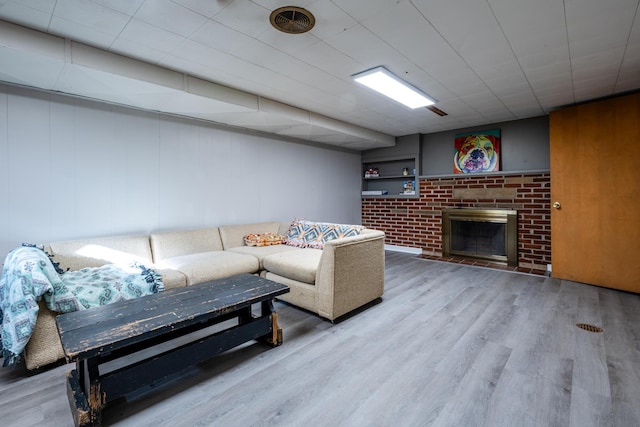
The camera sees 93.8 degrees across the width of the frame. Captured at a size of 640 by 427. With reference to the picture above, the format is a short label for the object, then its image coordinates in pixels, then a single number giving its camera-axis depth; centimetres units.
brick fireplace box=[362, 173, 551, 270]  448
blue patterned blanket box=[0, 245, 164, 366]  184
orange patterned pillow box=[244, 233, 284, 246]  400
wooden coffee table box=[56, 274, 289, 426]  147
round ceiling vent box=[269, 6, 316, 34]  187
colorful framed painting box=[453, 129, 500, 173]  486
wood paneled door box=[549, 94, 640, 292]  337
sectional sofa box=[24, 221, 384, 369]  260
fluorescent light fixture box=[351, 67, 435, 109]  283
